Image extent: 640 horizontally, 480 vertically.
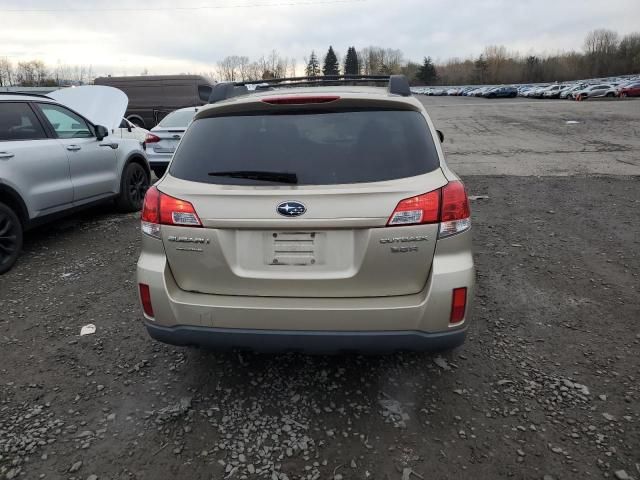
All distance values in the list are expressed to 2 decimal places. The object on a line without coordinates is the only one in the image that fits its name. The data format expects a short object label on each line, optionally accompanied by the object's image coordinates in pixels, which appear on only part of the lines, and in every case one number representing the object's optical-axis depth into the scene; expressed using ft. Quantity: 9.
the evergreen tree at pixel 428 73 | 417.08
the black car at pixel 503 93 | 212.15
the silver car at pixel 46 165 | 16.37
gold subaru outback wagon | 7.88
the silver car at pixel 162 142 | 31.78
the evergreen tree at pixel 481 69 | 384.06
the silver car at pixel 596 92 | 151.74
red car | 147.02
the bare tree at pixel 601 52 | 329.72
